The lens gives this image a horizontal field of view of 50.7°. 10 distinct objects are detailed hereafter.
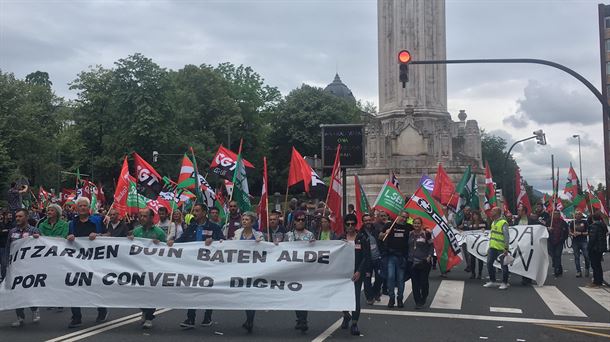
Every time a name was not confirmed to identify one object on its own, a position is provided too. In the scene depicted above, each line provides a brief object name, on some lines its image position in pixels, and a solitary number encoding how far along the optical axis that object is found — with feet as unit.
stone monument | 130.21
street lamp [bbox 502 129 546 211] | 116.26
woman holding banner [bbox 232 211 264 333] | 31.22
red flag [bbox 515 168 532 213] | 66.39
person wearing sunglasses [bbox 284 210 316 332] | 31.53
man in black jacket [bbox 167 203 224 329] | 30.96
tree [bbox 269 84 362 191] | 225.97
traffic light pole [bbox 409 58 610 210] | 43.18
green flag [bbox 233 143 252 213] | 40.88
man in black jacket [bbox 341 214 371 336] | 29.86
